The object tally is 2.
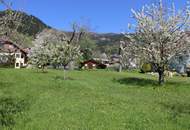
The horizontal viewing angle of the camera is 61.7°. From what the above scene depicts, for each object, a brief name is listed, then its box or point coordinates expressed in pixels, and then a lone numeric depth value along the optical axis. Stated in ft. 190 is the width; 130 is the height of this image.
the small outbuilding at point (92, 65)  166.91
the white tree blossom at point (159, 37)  55.56
